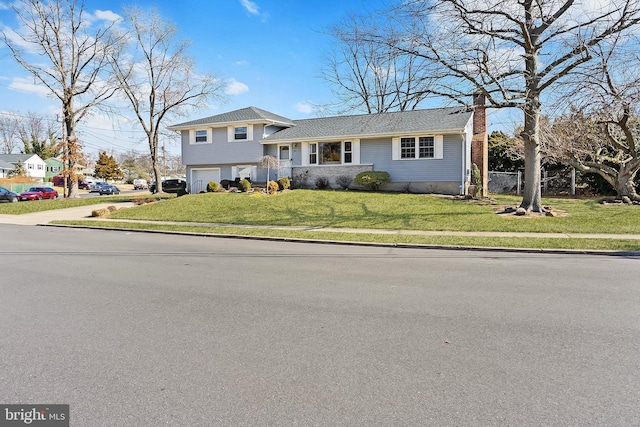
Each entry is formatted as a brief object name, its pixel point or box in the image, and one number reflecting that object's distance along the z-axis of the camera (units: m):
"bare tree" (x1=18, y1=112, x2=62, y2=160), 87.50
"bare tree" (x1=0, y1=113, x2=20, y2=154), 94.77
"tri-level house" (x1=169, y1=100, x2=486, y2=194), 24.69
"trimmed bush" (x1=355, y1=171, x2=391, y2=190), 25.30
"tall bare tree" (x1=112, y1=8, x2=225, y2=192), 40.47
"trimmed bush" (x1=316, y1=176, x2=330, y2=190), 27.70
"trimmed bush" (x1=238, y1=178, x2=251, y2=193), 26.89
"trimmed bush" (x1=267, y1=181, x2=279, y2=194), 25.58
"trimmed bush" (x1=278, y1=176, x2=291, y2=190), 27.19
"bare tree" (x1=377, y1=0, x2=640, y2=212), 15.89
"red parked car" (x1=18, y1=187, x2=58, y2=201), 39.44
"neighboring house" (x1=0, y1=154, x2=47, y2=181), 76.25
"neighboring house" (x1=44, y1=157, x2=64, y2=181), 86.50
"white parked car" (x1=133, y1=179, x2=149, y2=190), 65.31
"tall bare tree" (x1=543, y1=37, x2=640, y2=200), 16.39
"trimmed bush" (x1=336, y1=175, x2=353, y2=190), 27.27
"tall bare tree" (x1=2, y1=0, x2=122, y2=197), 34.31
